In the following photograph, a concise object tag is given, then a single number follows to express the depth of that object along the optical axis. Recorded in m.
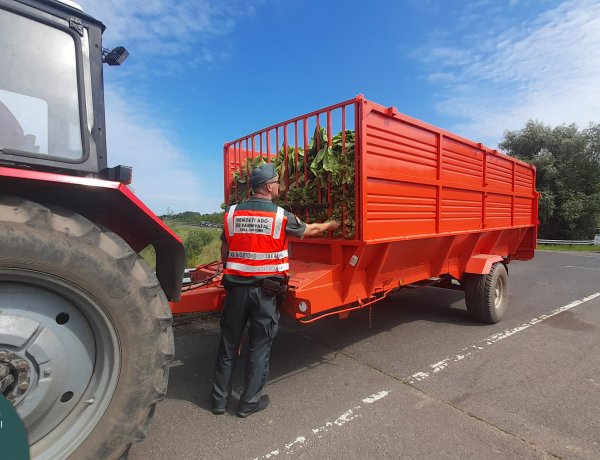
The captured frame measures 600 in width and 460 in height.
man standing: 2.78
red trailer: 3.20
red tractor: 1.63
